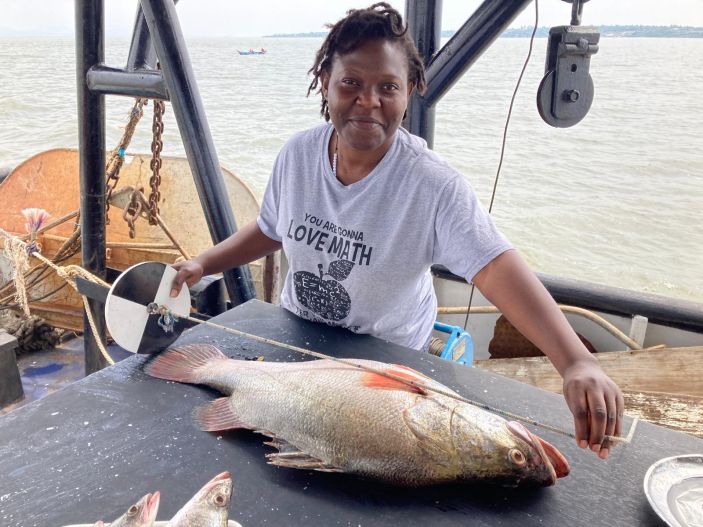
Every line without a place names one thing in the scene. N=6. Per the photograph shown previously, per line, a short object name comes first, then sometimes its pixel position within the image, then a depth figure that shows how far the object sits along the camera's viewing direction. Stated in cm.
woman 199
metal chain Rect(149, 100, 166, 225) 332
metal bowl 141
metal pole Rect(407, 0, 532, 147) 276
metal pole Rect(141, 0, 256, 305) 298
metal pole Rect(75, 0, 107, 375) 317
